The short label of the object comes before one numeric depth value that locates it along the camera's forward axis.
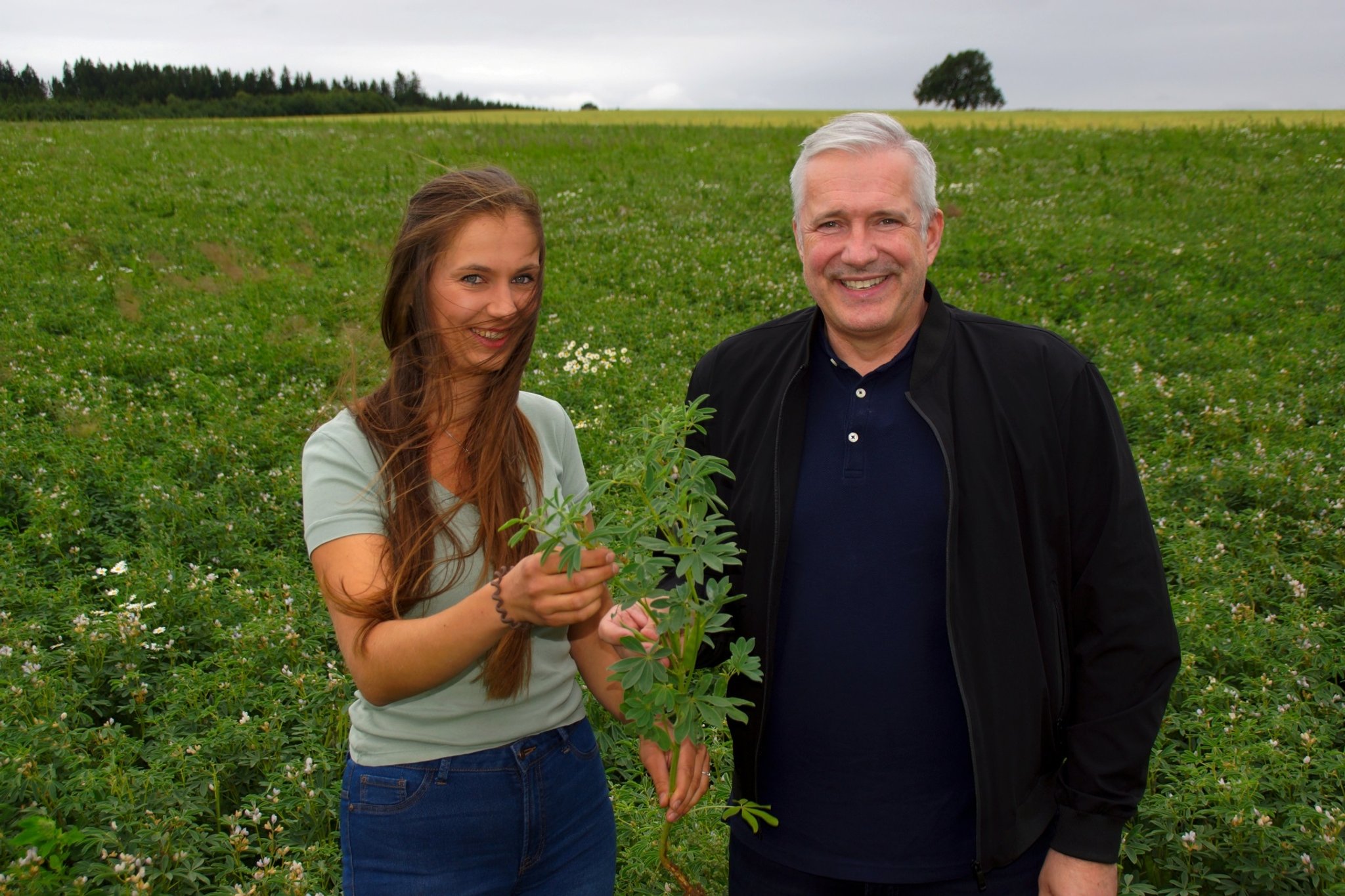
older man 2.37
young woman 2.07
